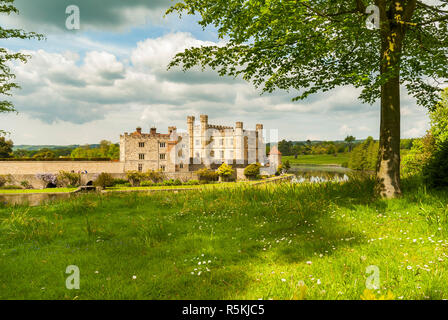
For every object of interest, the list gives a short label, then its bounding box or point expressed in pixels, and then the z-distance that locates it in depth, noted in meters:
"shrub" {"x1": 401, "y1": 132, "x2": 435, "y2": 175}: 26.42
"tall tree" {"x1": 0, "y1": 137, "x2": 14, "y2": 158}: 67.11
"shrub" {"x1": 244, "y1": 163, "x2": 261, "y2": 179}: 60.56
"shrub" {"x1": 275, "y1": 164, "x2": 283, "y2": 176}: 68.29
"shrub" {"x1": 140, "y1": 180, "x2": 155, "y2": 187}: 51.75
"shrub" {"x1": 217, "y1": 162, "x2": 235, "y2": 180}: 59.41
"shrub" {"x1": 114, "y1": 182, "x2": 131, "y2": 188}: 49.50
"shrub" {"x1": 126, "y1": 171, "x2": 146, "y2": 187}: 52.10
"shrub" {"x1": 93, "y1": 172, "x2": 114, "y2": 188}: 48.00
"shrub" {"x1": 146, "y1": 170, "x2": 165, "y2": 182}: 54.23
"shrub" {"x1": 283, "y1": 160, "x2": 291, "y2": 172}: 76.61
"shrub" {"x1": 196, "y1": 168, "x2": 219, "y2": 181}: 58.16
